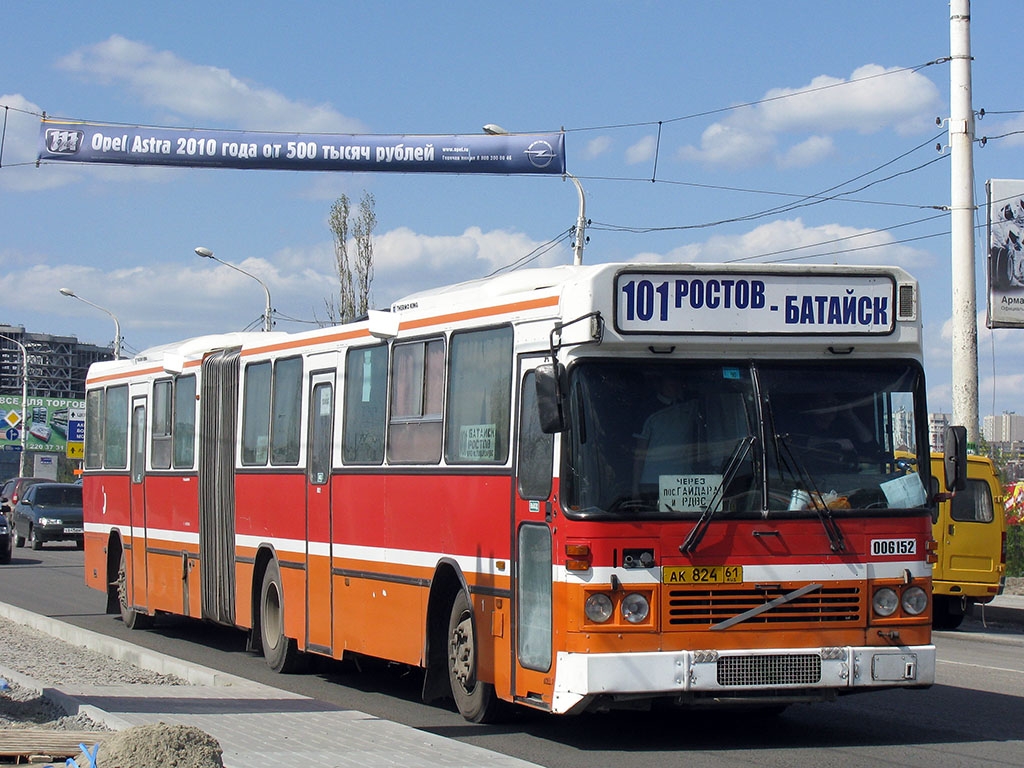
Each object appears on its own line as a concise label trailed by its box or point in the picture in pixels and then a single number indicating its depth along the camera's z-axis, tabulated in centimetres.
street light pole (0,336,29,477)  7172
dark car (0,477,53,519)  4632
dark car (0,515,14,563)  3316
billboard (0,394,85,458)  10600
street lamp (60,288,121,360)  5447
